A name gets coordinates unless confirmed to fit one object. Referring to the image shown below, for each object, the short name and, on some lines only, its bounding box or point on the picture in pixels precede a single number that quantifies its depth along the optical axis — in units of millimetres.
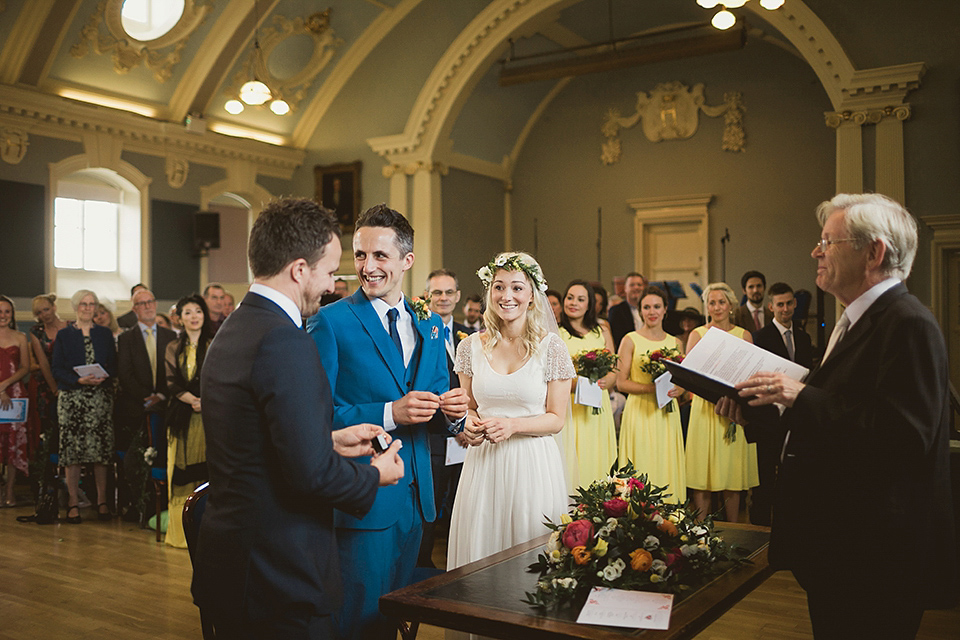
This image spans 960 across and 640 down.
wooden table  1911
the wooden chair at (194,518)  2281
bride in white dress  3416
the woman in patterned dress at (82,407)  6918
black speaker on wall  12227
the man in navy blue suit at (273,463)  1825
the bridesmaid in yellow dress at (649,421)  5637
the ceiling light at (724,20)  8375
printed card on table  1935
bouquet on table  2218
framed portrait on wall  13227
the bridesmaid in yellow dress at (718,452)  5766
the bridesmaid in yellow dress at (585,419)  4746
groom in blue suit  2357
